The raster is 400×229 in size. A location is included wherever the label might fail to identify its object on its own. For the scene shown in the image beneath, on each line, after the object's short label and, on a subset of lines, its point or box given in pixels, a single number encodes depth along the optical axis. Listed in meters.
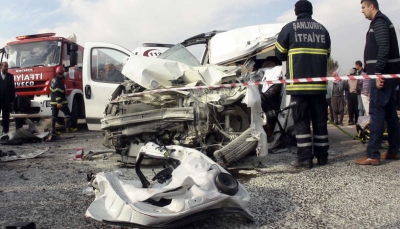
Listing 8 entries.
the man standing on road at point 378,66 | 4.20
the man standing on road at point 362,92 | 7.60
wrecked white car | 4.38
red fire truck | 9.44
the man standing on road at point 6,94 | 8.26
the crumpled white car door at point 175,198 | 2.39
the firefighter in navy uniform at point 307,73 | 4.34
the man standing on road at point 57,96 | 8.89
